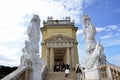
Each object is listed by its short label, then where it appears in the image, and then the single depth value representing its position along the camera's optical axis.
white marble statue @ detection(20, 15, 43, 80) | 5.07
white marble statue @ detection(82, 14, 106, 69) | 5.42
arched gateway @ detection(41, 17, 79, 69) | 12.58
